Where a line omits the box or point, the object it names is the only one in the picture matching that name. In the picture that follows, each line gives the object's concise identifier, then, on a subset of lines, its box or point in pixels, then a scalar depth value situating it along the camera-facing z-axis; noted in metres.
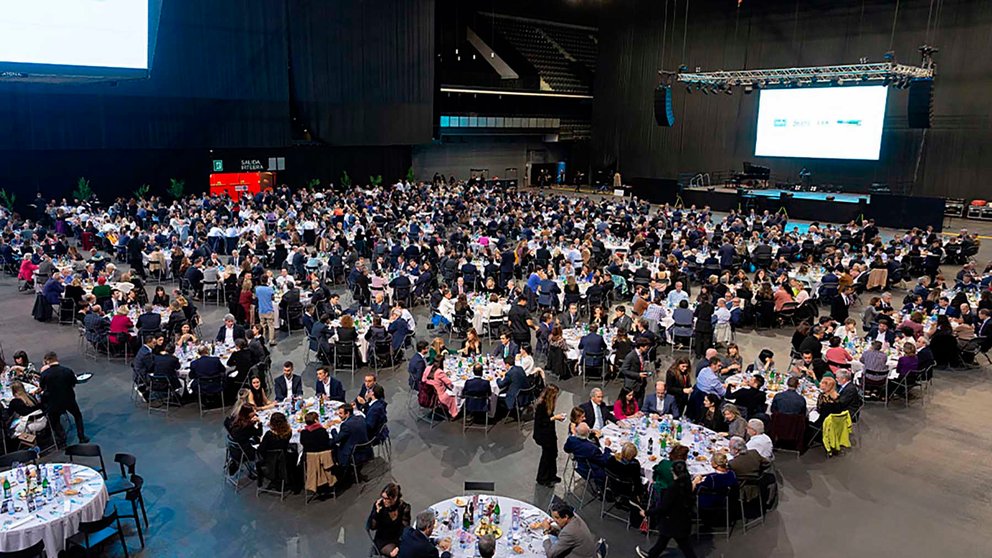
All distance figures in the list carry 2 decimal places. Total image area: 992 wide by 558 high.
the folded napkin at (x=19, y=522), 6.50
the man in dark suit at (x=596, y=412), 8.89
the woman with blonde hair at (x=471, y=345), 11.27
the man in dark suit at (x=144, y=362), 10.85
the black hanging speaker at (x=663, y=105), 28.39
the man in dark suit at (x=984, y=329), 13.48
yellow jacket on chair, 9.52
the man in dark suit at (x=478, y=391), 10.12
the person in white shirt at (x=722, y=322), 13.62
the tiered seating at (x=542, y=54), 46.94
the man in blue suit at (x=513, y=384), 10.38
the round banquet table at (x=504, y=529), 6.39
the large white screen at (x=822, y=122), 31.39
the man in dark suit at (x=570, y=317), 13.38
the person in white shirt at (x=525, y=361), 10.82
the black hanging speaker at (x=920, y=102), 25.42
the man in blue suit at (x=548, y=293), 15.06
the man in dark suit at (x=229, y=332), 11.75
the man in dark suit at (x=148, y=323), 12.82
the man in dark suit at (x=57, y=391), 9.42
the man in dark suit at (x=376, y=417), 8.82
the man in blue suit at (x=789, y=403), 9.45
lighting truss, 25.61
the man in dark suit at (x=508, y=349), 11.10
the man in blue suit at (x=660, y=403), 9.27
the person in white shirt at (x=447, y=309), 14.42
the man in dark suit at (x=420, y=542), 6.07
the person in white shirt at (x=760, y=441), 8.15
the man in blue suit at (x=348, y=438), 8.52
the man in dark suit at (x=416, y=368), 10.94
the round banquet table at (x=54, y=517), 6.50
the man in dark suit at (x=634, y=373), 10.74
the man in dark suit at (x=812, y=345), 11.47
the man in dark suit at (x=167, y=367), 10.66
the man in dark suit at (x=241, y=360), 11.08
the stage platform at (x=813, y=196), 29.78
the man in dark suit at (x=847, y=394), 9.71
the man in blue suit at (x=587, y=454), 8.02
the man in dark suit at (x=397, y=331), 12.96
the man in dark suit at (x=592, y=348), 11.88
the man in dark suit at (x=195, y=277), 16.61
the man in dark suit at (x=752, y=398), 9.63
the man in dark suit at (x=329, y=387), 9.76
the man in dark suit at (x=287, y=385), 9.95
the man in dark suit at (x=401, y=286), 16.00
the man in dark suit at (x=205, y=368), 10.59
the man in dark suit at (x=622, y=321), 12.70
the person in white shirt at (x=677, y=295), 14.39
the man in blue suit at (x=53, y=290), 15.34
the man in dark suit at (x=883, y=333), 12.06
